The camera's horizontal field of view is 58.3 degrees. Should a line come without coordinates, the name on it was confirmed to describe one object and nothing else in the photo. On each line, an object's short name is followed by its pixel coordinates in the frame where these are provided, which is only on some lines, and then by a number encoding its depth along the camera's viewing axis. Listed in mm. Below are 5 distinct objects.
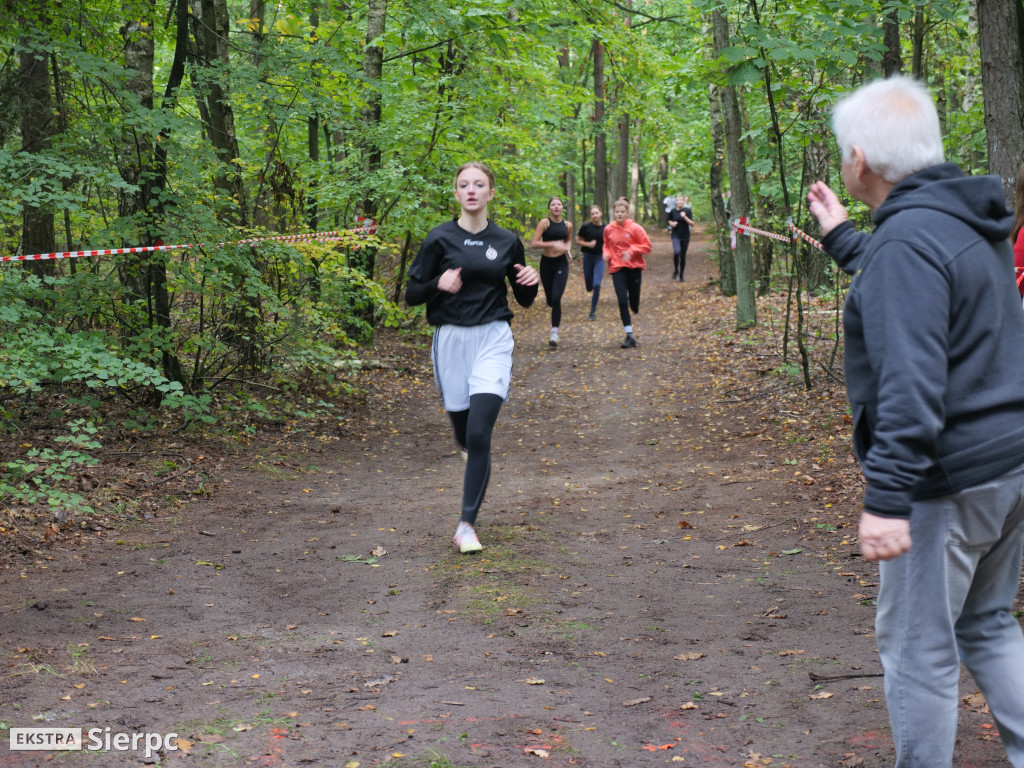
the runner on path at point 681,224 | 23781
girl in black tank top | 14508
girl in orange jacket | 14484
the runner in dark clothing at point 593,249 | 16609
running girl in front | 5668
